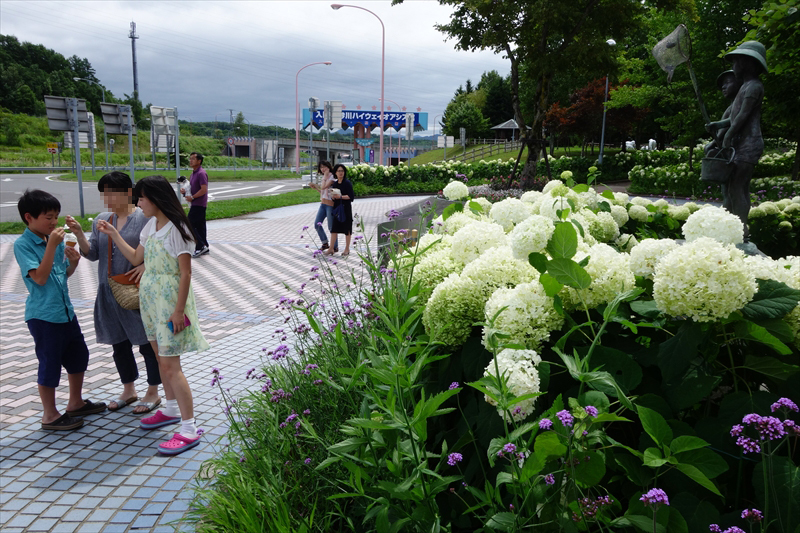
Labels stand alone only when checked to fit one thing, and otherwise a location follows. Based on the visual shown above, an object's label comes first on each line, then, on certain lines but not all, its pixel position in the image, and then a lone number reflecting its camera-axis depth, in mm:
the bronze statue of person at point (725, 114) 6139
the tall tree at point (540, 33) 16500
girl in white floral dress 3848
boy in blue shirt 4055
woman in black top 11328
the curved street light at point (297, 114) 43188
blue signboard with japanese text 66250
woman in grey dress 4344
